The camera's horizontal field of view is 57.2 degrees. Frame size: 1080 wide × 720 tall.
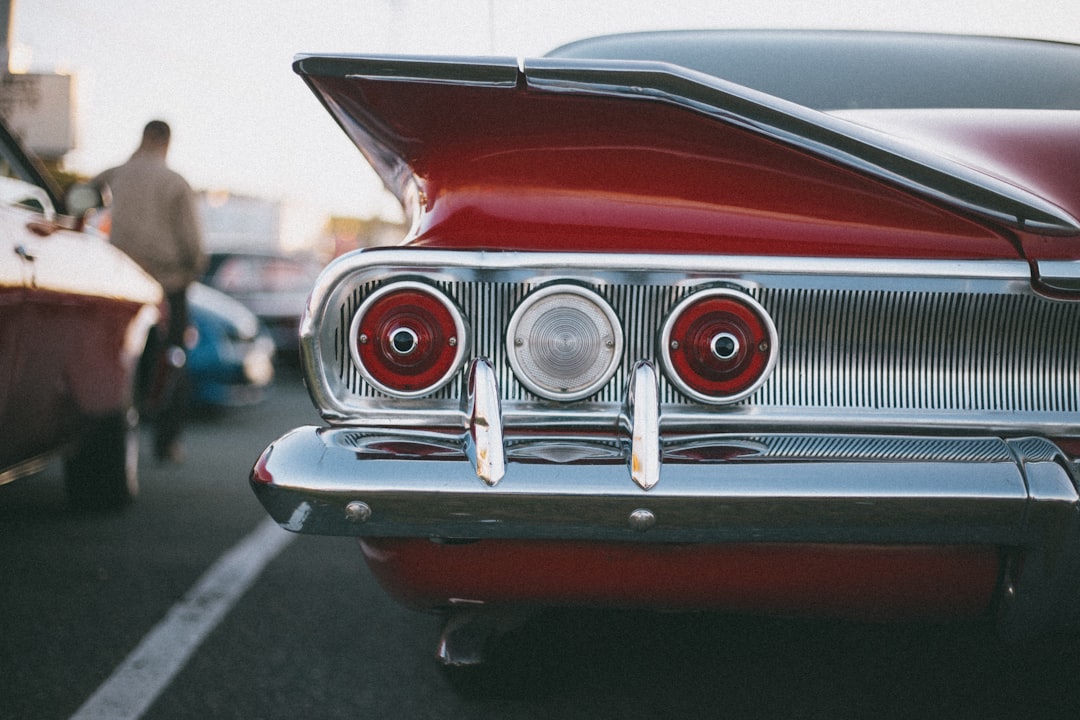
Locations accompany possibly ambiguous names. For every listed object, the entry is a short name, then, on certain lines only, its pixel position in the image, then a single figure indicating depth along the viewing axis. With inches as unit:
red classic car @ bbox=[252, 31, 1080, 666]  61.6
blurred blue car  290.7
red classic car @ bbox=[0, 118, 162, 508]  117.6
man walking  216.2
